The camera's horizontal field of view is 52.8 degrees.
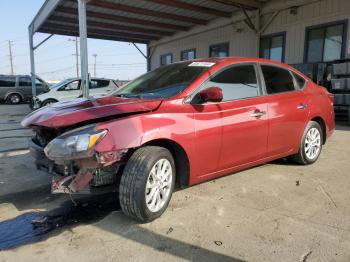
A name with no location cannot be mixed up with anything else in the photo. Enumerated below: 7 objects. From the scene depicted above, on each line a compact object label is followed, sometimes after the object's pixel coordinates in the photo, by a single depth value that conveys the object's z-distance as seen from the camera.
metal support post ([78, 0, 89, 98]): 9.10
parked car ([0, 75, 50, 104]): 21.69
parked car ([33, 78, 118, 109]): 14.06
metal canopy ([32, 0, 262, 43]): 13.38
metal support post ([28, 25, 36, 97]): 18.74
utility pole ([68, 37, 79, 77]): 62.45
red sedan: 3.12
